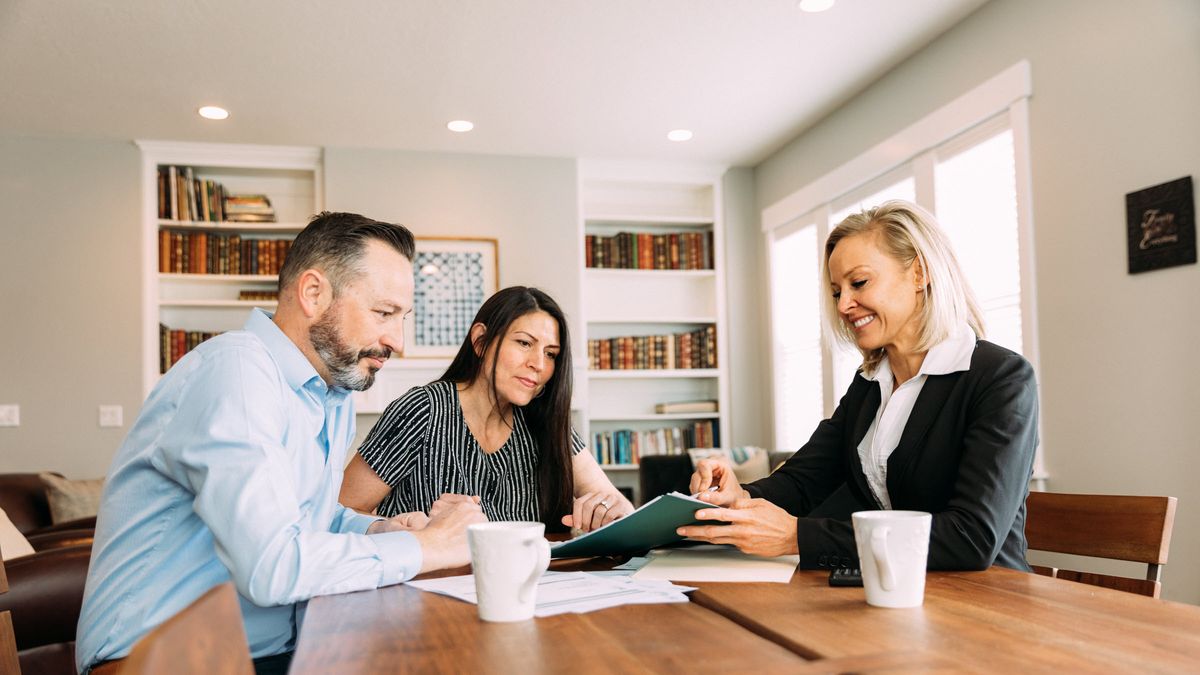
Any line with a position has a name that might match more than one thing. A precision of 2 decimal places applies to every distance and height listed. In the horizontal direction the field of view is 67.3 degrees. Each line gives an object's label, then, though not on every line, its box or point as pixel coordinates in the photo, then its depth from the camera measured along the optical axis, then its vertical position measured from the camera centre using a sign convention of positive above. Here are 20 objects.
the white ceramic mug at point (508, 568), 0.95 -0.20
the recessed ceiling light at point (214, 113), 4.62 +1.40
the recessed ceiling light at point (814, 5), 3.52 +1.43
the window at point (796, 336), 5.26 +0.20
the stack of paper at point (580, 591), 1.03 -0.27
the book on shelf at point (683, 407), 5.87 -0.23
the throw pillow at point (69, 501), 4.09 -0.52
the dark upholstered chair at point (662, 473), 4.99 -0.56
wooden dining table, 0.79 -0.26
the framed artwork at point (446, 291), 5.44 +0.53
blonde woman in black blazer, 1.28 -0.11
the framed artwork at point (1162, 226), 2.71 +0.42
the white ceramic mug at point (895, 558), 0.97 -0.21
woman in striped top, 2.11 -0.14
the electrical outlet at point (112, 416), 5.07 -0.17
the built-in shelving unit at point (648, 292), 5.84 +0.54
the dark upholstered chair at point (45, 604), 2.27 -0.55
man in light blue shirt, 1.13 -0.14
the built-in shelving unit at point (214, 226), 5.18 +0.93
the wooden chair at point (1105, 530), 1.43 -0.29
